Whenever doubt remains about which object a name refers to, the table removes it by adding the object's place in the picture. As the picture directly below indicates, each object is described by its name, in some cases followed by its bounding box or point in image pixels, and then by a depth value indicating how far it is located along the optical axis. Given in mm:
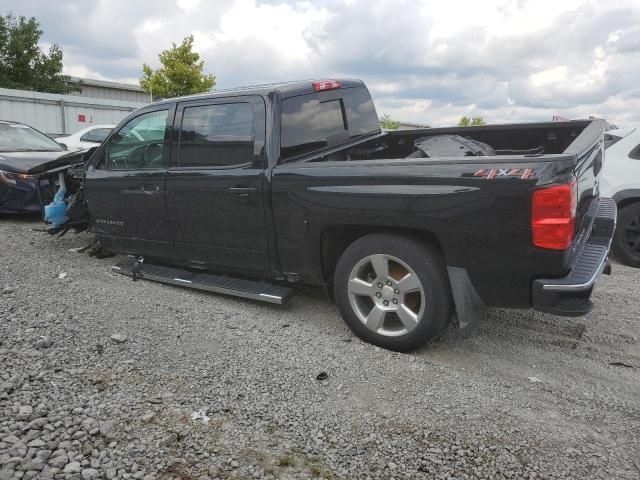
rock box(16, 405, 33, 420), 2512
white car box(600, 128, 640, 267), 5875
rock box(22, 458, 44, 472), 2166
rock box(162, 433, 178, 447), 2391
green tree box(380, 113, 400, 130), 26128
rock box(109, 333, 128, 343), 3478
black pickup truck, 2877
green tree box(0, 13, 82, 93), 25266
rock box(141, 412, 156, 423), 2555
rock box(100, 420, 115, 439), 2420
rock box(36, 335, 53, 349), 3311
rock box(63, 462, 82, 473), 2176
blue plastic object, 5719
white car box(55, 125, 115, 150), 12211
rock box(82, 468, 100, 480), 2148
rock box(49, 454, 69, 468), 2201
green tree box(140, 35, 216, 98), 21781
